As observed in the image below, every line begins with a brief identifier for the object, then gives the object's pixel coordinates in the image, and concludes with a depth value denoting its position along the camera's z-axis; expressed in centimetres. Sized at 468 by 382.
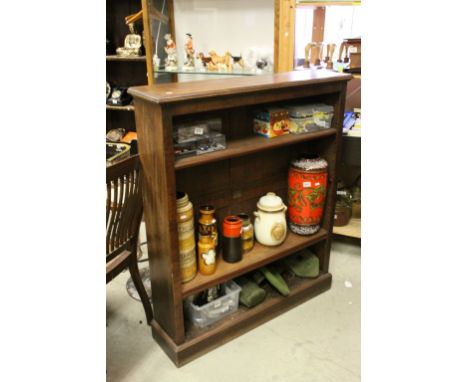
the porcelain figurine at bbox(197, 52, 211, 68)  273
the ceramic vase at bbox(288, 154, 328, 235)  189
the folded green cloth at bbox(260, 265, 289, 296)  199
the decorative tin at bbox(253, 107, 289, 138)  174
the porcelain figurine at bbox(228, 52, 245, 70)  266
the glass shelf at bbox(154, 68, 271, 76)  259
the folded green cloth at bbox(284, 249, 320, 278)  213
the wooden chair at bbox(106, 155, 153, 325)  148
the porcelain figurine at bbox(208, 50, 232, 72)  268
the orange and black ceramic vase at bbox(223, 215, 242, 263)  175
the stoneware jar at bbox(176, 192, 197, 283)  158
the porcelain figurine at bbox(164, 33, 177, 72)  278
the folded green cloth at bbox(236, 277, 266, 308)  190
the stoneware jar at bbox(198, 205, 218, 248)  169
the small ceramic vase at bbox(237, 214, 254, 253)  186
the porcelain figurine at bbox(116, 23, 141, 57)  291
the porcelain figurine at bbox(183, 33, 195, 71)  275
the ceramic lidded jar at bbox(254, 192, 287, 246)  185
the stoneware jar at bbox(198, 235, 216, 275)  169
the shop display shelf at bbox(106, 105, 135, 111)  306
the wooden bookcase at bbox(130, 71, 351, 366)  144
